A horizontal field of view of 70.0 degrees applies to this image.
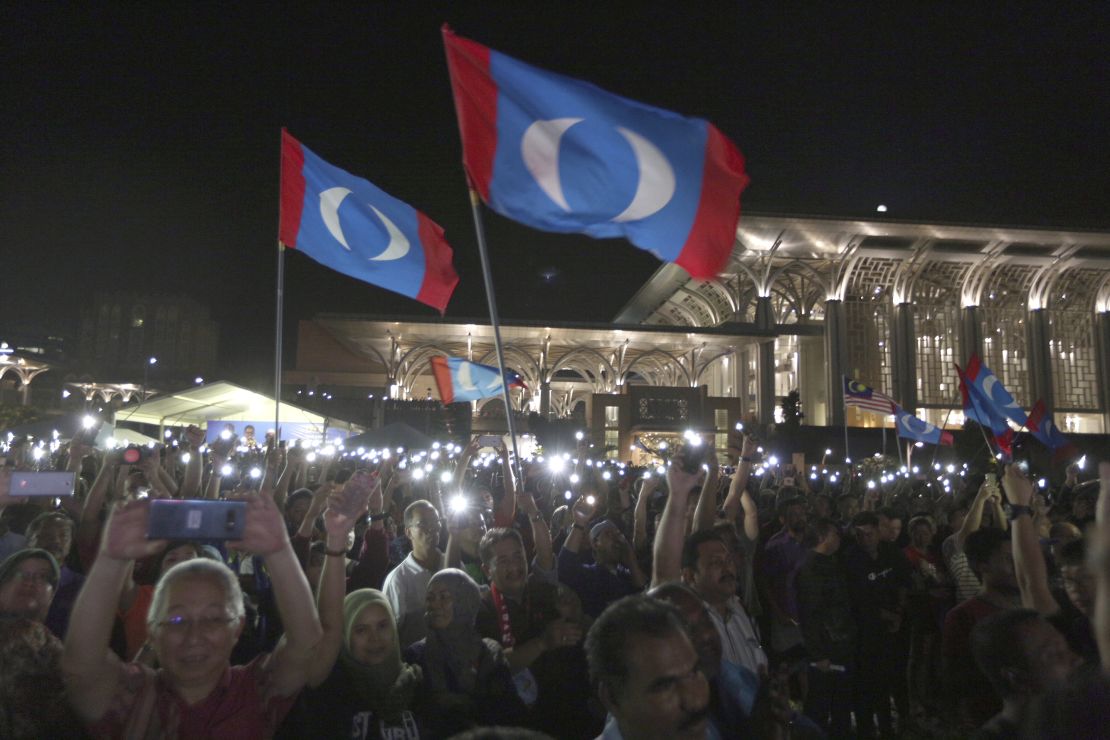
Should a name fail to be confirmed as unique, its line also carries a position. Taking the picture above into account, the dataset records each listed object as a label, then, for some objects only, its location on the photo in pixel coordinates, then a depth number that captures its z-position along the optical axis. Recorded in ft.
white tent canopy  57.11
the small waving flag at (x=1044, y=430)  40.04
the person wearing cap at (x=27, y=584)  11.22
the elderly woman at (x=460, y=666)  10.82
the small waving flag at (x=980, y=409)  34.35
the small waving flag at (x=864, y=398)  61.98
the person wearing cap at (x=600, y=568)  17.22
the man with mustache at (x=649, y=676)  7.44
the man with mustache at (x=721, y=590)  11.78
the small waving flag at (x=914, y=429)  53.06
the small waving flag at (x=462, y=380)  36.06
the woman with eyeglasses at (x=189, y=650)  7.81
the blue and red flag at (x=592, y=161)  16.70
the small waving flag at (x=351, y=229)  22.38
